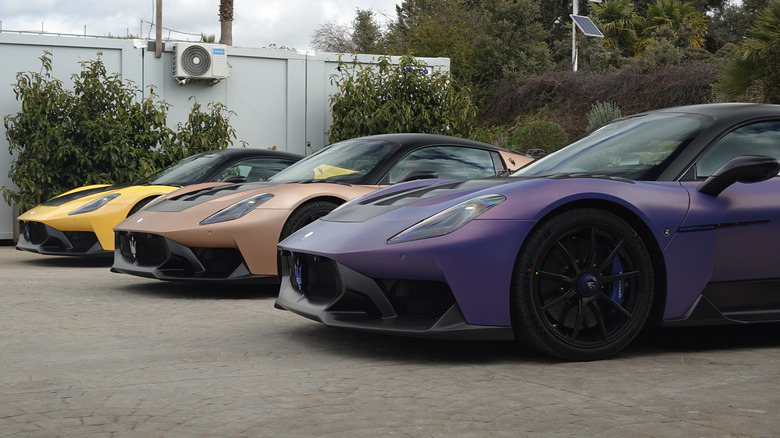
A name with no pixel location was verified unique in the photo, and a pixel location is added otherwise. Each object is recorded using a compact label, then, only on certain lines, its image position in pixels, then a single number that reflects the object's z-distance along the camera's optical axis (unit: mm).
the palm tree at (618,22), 35156
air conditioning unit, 14484
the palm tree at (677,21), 34281
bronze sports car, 6559
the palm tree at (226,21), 27484
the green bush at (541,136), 19672
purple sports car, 4125
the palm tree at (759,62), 14914
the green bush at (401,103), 14633
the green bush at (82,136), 13164
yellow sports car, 9102
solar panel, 26859
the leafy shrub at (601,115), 22938
